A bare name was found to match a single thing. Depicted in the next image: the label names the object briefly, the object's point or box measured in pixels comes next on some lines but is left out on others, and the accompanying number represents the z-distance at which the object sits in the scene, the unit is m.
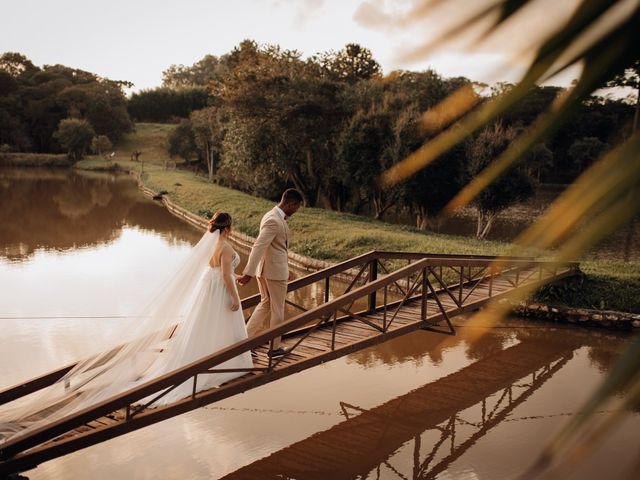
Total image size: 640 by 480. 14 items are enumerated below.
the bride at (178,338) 6.13
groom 6.86
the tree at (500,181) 20.50
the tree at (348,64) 32.66
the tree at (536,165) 20.72
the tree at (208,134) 43.47
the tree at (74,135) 60.16
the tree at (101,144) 61.09
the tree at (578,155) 22.39
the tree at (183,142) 57.19
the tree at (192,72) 124.78
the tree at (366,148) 25.55
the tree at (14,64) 75.18
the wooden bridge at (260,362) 5.41
